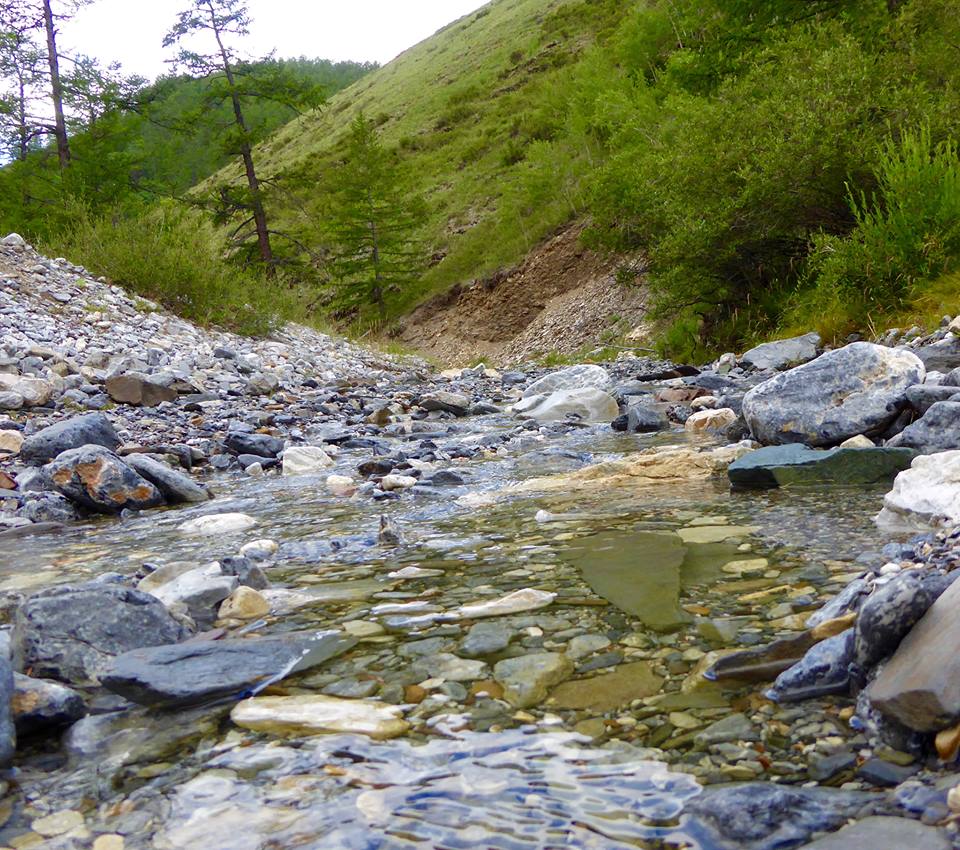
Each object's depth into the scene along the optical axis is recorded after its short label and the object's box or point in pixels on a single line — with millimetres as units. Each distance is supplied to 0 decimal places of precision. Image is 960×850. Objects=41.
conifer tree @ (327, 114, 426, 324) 29922
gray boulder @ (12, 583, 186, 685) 2057
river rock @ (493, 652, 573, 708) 1833
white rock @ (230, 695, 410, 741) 1726
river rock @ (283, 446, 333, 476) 5809
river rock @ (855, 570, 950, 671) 1544
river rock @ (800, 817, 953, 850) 1097
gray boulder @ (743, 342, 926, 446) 4539
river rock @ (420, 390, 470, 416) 9250
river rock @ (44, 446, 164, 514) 4723
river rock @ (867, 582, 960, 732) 1311
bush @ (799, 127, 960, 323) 8148
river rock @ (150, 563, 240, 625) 2548
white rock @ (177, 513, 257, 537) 4016
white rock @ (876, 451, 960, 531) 2730
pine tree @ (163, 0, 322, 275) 21406
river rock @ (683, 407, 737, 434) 6367
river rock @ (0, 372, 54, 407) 7355
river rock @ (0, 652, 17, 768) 1634
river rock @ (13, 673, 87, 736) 1766
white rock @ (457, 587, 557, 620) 2400
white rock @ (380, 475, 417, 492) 4863
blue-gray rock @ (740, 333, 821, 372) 8969
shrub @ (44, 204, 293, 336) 13688
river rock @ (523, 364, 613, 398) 9930
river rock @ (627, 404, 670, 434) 6766
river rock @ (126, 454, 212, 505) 4953
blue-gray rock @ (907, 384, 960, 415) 4277
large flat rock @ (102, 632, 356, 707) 1886
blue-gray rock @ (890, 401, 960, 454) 3820
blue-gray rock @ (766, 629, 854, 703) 1621
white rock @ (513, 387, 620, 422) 8055
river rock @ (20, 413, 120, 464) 5613
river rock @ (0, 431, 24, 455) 5883
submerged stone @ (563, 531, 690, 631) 2305
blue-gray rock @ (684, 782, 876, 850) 1218
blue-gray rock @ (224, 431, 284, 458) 6461
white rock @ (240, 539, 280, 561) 3389
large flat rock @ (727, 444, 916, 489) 3738
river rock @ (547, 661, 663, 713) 1774
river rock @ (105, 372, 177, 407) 8102
